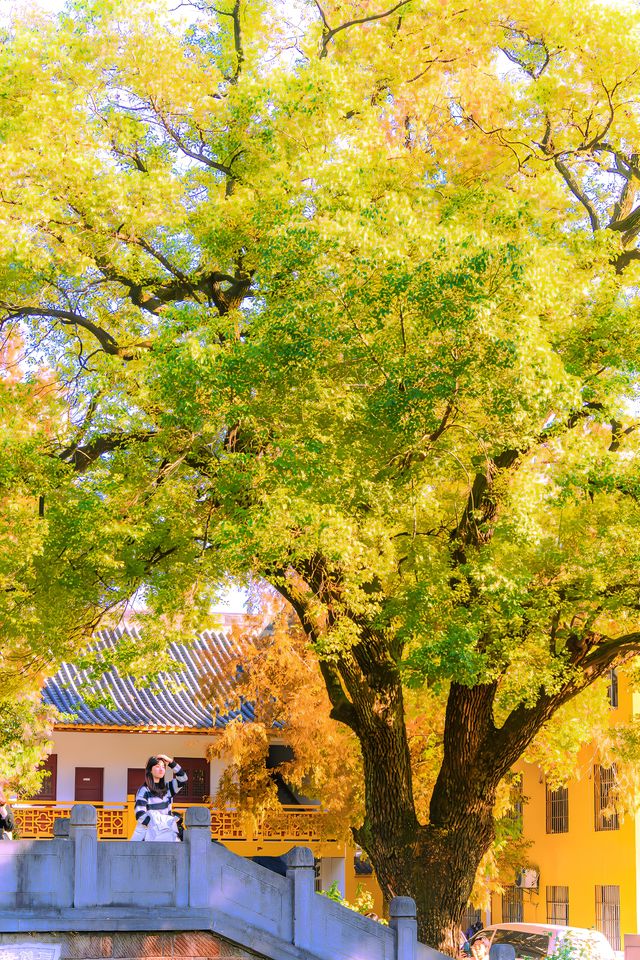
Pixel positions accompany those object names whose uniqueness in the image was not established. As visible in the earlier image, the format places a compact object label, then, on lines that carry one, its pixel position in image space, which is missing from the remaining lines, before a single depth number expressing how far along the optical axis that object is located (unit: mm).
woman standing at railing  13828
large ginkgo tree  14266
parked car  18938
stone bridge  12859
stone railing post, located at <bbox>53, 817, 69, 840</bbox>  15484
